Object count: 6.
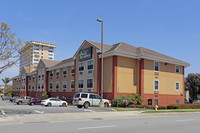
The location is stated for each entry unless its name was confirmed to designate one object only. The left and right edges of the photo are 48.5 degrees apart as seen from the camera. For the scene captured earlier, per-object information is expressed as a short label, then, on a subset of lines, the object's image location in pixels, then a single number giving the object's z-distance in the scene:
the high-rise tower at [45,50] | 168.75
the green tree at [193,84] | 61.01
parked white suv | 26.38
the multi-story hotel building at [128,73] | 33.34
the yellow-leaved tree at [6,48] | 17.64
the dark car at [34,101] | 43.23
